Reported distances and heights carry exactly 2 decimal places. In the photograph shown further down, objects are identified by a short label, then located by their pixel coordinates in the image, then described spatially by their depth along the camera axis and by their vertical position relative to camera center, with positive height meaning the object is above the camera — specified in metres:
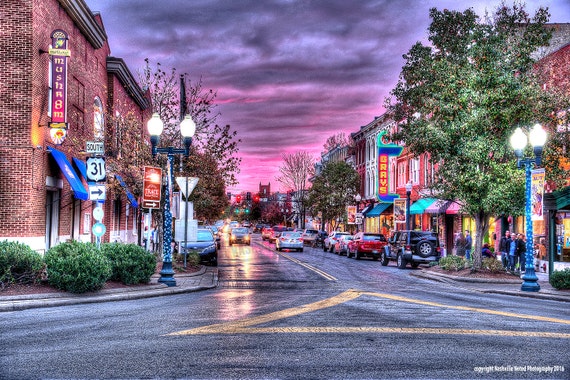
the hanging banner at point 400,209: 39.00 +0.78
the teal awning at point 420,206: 40.25 +1.07
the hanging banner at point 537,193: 18.42 +0.88
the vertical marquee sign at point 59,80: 20.06 +4.72
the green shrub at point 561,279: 18.12 -1.73
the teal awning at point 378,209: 53.37 +1.10
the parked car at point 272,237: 67.22 -1.79
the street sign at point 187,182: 20.38 +1.31
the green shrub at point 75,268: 13.97 -1.11
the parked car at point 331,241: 46.28 -1.53
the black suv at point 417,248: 29.12 -1.33
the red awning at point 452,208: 35.22 +0.77
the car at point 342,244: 41.57 -1.64
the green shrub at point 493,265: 23.44 -1.70
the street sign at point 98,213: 16.69 +0.21
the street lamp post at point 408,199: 33.81 +1.27
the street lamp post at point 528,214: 18.41 +0.24
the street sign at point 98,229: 16.55 -0.23
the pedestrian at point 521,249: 25.63 -1.16
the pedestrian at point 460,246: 29.28 -1.19
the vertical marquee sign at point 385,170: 49.59 +4.30
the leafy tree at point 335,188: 63.25 +3.51
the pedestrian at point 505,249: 27.22 -1.24
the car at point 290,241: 46.22 -1.53
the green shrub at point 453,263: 24.61 -1.70
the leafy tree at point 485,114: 22.81 +4.20
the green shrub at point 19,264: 13.70 -1.01
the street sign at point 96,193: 16.67 +0.77
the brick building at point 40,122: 19.23 +3.35
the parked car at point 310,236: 59.75 -1.47
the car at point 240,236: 57.19 -1.44
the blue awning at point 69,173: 21.09 +1.70
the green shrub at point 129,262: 15.84 -1.10
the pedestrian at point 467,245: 29.25 -1.13
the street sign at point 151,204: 17.59 +0.49
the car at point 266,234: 71.46 -1.52
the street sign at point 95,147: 16.94 +2.07
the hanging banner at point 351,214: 56.44 +0.68
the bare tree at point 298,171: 86.38 +7.26
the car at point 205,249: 27.33 -1.28
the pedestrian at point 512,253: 25.99 -1.36
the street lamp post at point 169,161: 16.92 +1.77
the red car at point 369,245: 36.69 -1.44
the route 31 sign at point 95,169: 16.69 +1.44
